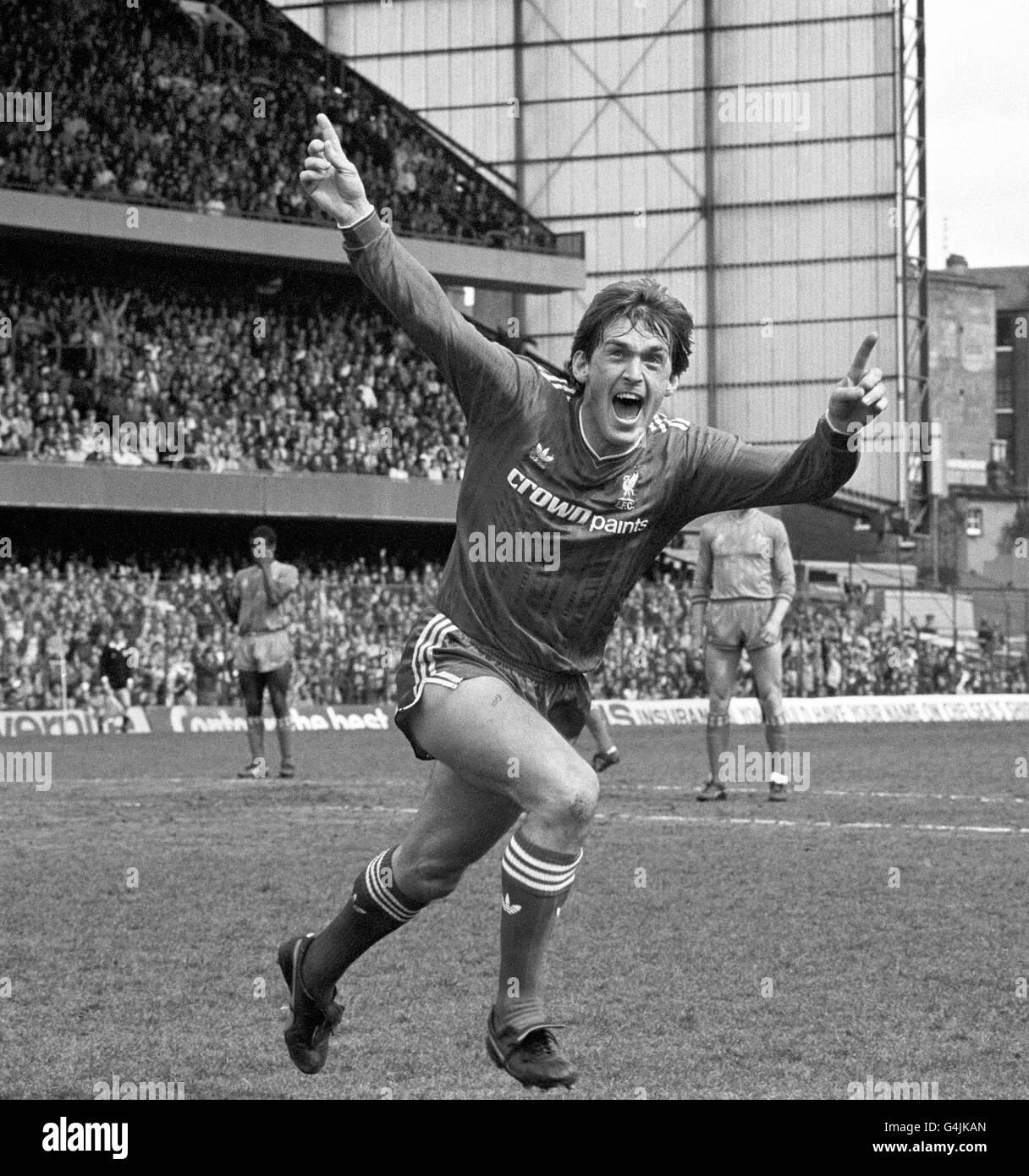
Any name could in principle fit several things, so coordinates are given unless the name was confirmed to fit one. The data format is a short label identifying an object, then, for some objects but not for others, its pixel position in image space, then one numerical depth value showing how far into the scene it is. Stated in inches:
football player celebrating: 219.5
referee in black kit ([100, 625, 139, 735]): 1151.0
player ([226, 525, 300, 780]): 714.8
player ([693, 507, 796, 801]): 585.6
